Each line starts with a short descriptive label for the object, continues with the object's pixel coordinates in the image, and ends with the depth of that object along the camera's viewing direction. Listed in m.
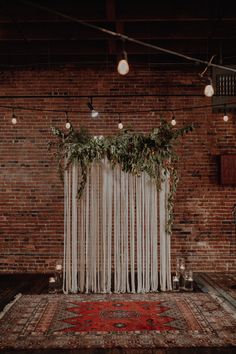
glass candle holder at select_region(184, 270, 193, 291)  5.76
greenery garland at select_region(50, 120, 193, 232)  5.53
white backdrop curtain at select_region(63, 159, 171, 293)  5.54
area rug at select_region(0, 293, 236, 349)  3.75
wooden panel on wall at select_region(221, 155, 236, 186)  7.23
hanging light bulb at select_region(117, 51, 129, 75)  3.30
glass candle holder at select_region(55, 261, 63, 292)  5.66
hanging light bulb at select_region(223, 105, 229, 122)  6.95
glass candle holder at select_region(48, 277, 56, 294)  5.66
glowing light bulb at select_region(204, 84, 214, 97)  4.37
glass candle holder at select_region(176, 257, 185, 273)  5.92
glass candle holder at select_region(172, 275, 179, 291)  5.66
